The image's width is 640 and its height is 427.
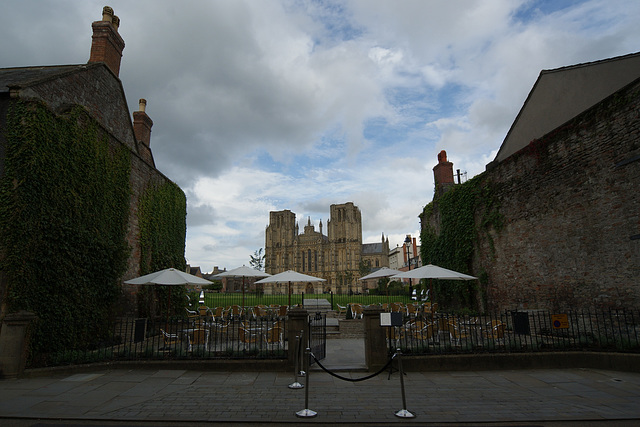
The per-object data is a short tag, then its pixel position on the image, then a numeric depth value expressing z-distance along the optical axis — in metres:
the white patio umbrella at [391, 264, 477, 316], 11.84
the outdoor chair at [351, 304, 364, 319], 16.77
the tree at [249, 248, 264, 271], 77.06
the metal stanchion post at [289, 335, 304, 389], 6.82
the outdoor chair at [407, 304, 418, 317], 15.75
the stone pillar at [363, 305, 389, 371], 8.16
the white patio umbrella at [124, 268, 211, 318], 10.99
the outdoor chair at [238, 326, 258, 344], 9.52
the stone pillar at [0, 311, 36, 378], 7.59
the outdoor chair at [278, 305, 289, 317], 15.91
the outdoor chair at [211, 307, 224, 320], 15.13
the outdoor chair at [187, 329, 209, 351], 9.66
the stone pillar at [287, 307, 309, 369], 8.24
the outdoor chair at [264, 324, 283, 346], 9.37
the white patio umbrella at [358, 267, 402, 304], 16.56
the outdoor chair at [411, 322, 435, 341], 9.71
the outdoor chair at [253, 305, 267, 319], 15.43
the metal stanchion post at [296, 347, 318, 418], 5.34
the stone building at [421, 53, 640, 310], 9.91
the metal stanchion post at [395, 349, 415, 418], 5.28
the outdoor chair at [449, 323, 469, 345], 9.98
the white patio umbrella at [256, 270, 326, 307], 15.38
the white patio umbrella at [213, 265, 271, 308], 16.47
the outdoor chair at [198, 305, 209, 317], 14.58
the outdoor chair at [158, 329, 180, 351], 9.18
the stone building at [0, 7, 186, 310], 9.51
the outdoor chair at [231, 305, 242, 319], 15.27
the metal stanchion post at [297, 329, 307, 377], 7.68
